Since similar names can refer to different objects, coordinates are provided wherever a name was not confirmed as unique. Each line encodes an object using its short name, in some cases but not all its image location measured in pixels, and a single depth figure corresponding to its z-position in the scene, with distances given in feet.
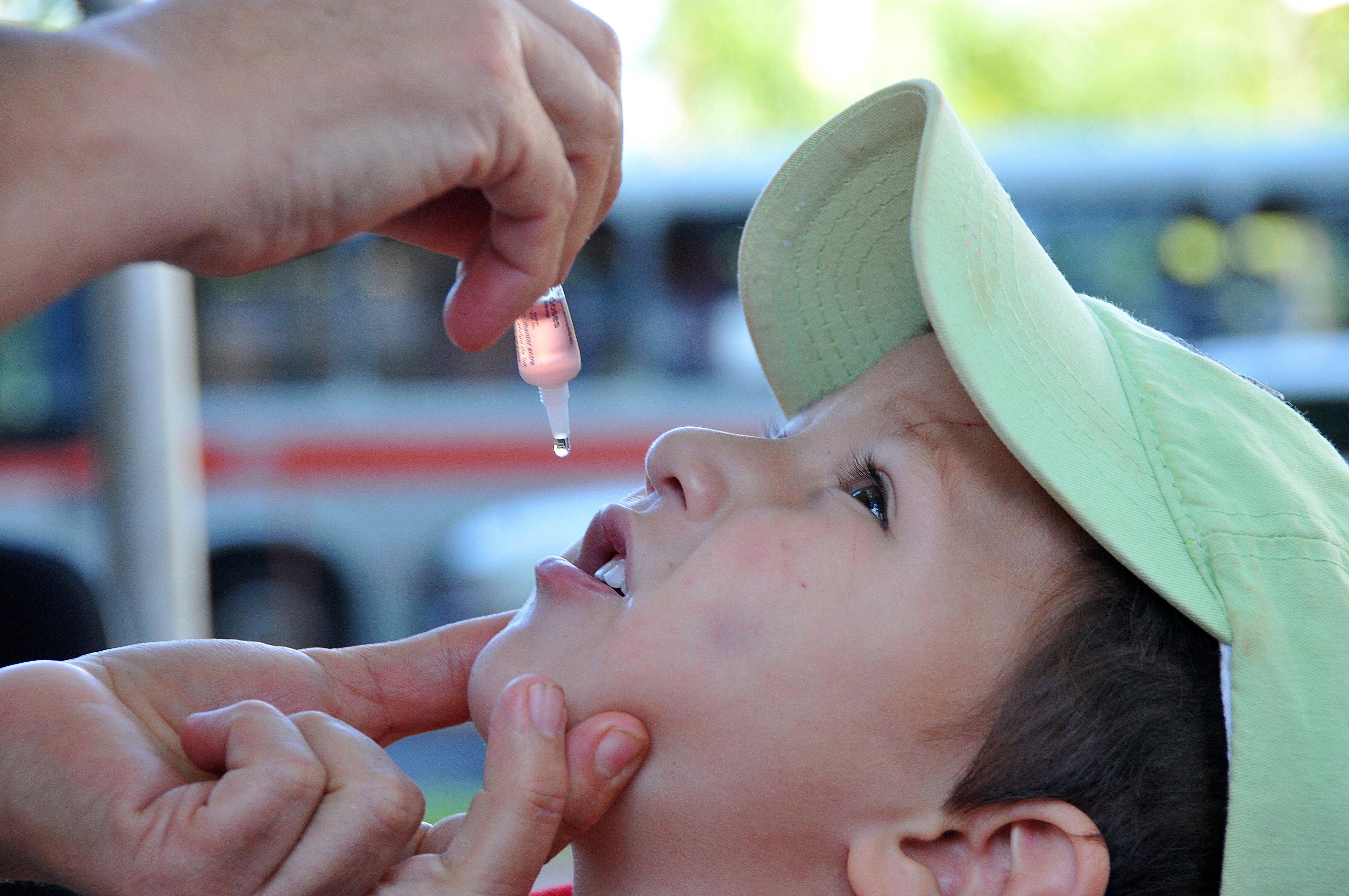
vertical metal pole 7.78
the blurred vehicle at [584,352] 23.27
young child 3.87
